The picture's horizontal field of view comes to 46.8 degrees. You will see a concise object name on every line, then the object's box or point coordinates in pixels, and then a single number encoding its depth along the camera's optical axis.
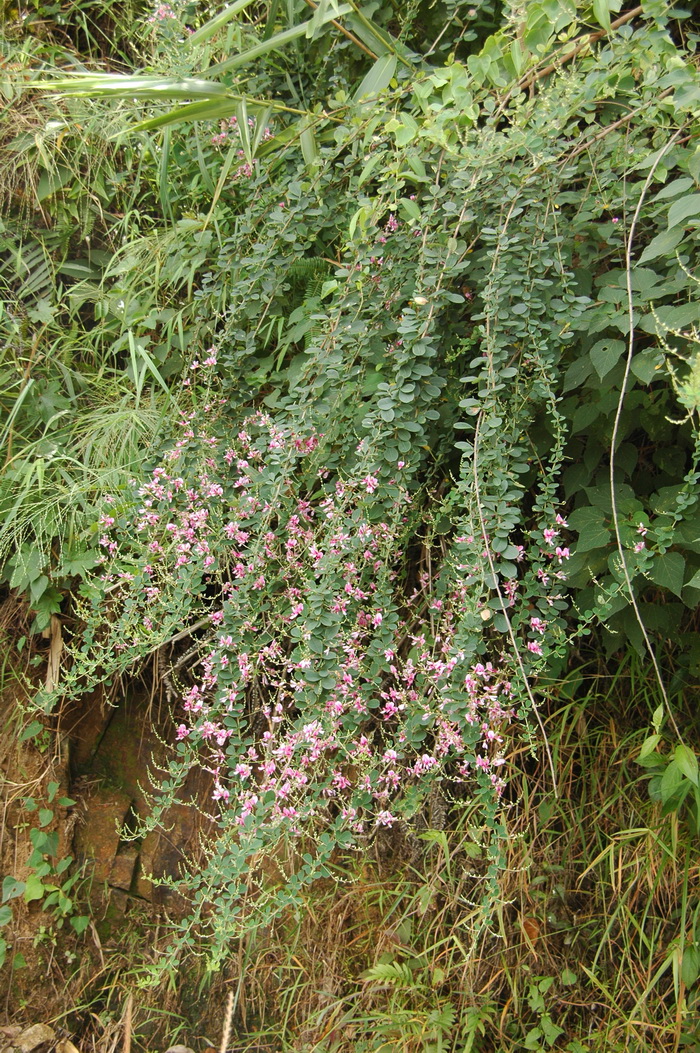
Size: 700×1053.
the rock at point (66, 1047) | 2.17
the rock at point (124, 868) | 2.29
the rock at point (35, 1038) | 2.14
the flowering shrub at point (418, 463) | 1.49
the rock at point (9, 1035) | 2.14
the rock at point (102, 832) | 2.31
